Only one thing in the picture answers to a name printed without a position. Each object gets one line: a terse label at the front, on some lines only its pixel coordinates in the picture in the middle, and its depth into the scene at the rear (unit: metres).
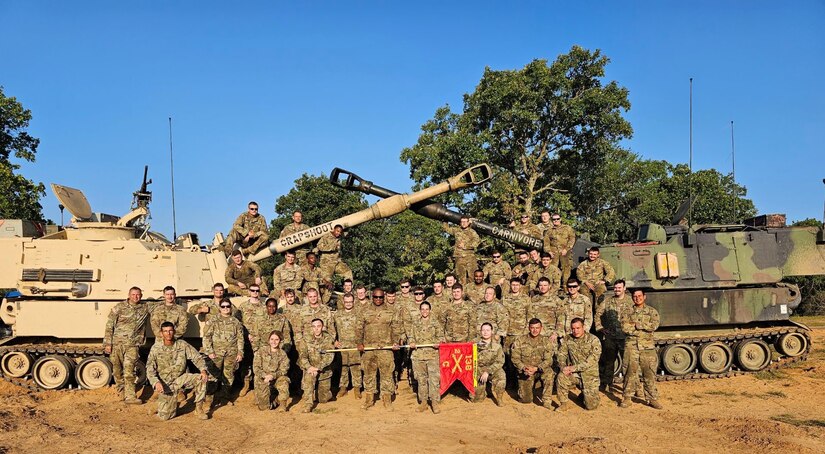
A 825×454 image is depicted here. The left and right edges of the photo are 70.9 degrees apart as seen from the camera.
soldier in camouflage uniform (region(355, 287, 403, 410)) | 9.32
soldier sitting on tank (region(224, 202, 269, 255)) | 11.55
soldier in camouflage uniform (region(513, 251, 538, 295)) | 11.08
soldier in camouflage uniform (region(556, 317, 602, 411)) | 8.91
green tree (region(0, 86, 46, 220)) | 21.44
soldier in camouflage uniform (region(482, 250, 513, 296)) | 11.61
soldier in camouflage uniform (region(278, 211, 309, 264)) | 11.70
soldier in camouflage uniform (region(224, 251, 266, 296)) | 10.98
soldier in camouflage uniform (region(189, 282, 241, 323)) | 10.27
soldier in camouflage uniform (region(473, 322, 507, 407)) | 9.14
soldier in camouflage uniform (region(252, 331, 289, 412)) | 9.09
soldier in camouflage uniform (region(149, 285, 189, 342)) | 9.71
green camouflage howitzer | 11.19
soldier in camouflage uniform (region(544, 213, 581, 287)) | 11.62
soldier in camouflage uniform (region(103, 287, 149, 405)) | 9.60
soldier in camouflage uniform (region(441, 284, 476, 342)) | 9.62
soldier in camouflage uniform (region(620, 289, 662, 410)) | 9.16
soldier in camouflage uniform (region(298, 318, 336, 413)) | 9.14
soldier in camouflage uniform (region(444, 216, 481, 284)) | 12.12
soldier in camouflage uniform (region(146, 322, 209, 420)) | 8.70
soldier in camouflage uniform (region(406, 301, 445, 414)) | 9.08
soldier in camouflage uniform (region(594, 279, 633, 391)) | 9.52
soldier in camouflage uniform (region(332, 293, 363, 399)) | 9.59
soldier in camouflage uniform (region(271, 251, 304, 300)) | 11.02
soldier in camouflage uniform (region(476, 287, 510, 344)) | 9.63
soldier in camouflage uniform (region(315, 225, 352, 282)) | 11.37
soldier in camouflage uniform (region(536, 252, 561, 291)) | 10.87
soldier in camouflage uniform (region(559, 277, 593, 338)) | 9.72
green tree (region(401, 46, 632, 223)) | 21.05
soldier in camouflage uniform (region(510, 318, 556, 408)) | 9.12
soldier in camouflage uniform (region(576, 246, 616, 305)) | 10.80
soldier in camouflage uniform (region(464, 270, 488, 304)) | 10.97
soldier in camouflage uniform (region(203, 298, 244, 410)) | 9.44
